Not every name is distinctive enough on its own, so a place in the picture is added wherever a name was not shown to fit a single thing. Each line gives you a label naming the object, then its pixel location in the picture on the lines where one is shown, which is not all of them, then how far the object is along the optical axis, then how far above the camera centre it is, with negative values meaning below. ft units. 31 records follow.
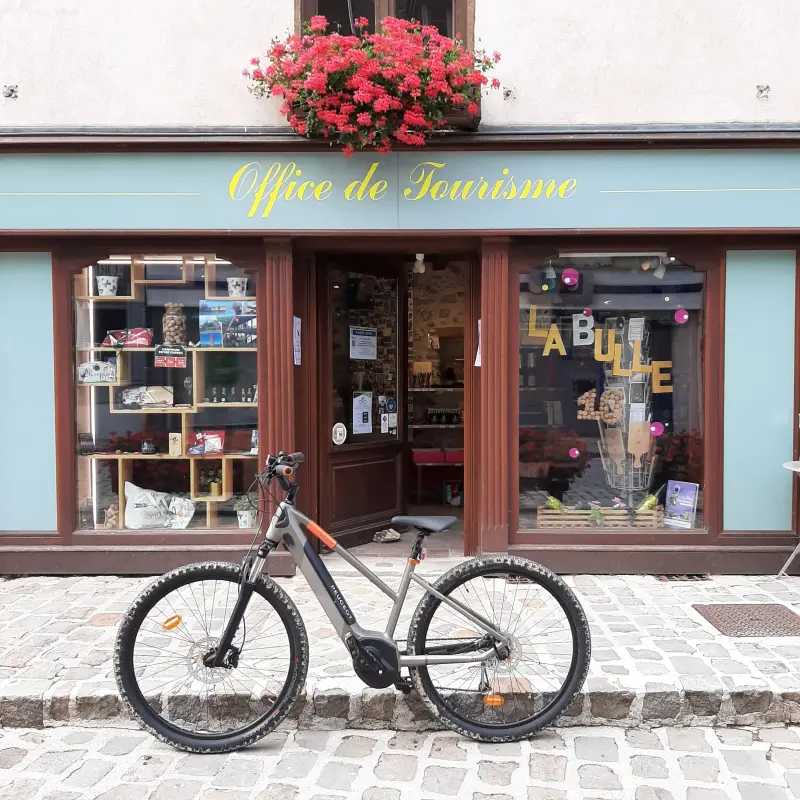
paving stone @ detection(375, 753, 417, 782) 10.89 -6.22
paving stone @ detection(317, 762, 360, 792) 10.65 -6.21
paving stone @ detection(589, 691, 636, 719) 12.39 -5.83
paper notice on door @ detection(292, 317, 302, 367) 20.48 +0.88
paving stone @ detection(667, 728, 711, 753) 11.69 -6.25
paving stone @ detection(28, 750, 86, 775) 11.12 -6.20
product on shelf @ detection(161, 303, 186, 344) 20.49 +1.39
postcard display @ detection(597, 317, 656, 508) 20.74 -1.74
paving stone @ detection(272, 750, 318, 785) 10.94 -6.20
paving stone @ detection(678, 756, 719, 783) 10.81 -6.22
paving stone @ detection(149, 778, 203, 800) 10.35 -6.18
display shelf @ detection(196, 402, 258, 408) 20.35 -0.96
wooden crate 20.35 -4.28
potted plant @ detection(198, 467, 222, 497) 20.72 -3.22
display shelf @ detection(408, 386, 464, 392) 31.32 -0.78
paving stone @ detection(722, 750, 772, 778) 10.96 -6.22
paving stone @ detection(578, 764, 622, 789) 10.59 -6.18
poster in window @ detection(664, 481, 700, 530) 20.24 -3.88
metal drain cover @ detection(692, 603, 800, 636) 15.23 -5.61
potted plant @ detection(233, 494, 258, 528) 20.36 -4.04
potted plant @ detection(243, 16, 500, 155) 17.24 +7.13
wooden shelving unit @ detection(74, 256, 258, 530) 20.18 -1.06
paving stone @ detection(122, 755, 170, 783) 10.86 -6.19
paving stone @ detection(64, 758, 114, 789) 10.75 -6.20
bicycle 11.06 -4.23
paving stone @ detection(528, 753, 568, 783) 10.76 -6.16
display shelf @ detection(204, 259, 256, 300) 20.10 +2.59
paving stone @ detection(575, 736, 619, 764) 11.38 -6.20
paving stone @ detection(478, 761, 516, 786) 10.68 -6.16
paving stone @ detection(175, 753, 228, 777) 10.98 -6.17
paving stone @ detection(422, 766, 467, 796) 10.53 -6.20
